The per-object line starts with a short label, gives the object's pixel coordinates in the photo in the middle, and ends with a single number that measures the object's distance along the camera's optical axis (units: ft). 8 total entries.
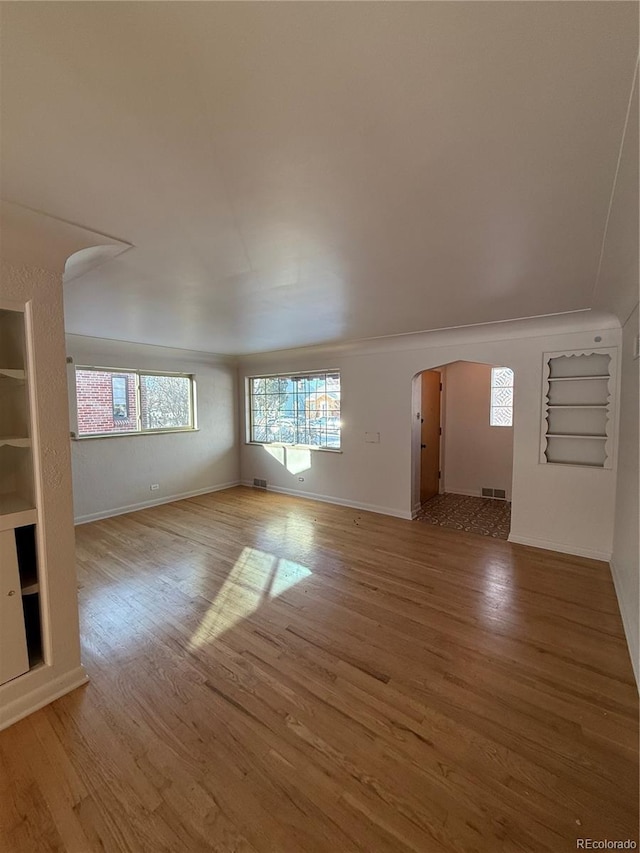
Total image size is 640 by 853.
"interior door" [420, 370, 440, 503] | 17.70
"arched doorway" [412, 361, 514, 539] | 17.35
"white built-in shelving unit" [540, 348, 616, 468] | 11.30
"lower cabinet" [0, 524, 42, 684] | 5.68
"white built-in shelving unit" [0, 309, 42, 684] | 5.73
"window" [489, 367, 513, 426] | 18.15
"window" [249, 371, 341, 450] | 18.45
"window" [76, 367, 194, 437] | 15.58
